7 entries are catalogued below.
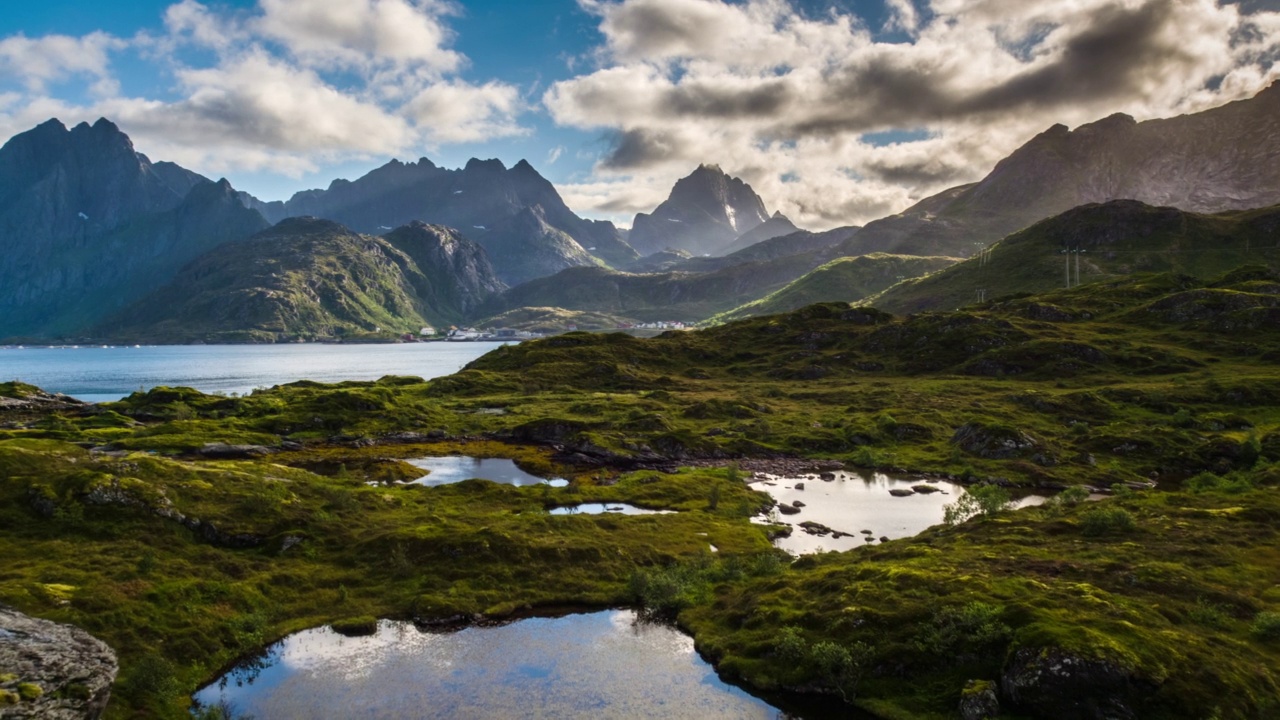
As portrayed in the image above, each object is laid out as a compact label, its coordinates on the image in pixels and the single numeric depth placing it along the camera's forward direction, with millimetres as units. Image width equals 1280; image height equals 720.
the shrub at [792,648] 39406
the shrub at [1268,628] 34844
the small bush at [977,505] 69312
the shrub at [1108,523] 53625
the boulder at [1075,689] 30203
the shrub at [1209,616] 36500
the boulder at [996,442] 106125
